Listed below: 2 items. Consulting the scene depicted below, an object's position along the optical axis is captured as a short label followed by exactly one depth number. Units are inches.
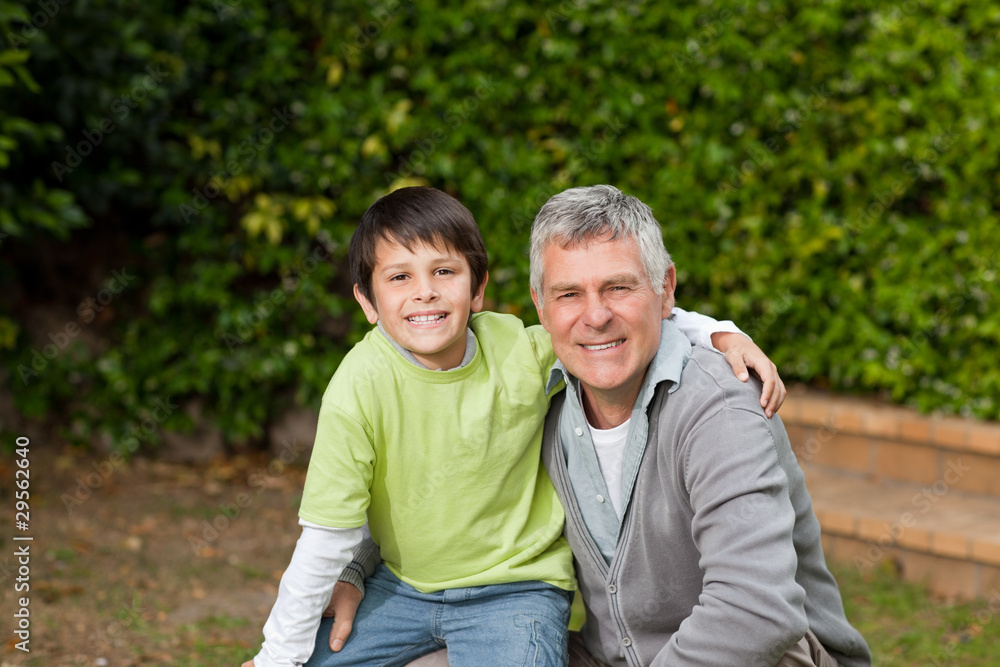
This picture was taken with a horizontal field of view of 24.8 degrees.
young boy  104.2
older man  98.2
